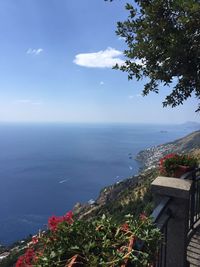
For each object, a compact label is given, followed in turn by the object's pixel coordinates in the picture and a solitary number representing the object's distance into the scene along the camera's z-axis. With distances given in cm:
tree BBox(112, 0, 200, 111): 399
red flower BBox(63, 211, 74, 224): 175
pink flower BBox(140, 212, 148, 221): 189
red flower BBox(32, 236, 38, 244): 176
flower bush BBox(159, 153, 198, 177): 414
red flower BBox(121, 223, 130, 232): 174
